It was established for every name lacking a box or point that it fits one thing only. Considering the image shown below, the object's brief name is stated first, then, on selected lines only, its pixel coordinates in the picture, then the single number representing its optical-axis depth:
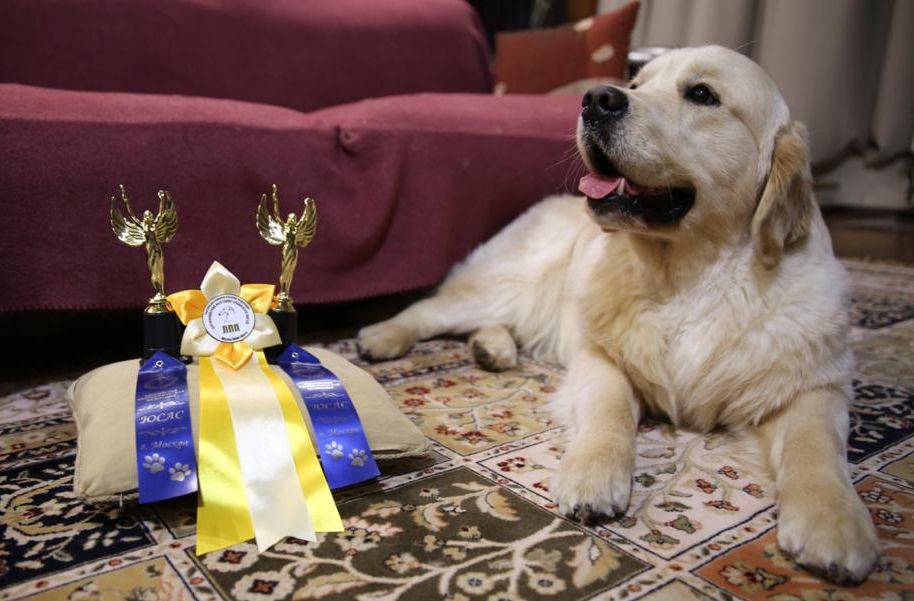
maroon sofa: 1.71
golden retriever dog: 1.48
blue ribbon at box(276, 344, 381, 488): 1.22
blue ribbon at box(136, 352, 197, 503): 1.11
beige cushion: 1.13
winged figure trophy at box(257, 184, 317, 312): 1.50
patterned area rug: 1.00
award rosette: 1.11
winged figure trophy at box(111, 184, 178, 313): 1.38
